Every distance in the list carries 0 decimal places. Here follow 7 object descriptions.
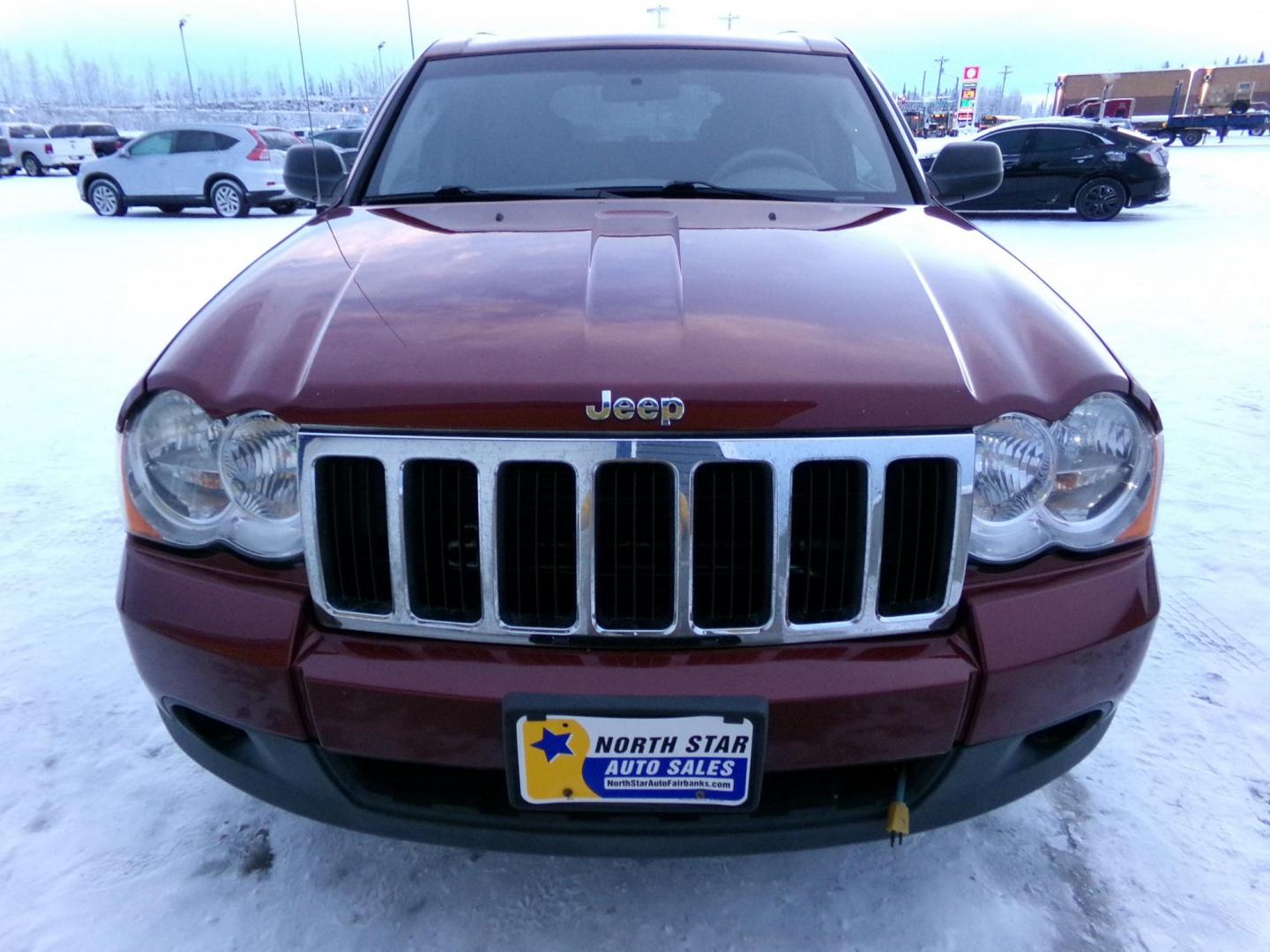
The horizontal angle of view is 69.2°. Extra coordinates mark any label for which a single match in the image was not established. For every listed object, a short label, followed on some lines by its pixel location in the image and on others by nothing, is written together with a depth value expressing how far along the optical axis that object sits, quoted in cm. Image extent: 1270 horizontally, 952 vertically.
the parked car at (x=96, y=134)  2703
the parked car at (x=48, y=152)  2658
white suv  1399
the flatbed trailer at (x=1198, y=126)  4216
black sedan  1231
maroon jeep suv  139
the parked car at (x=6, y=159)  2644
